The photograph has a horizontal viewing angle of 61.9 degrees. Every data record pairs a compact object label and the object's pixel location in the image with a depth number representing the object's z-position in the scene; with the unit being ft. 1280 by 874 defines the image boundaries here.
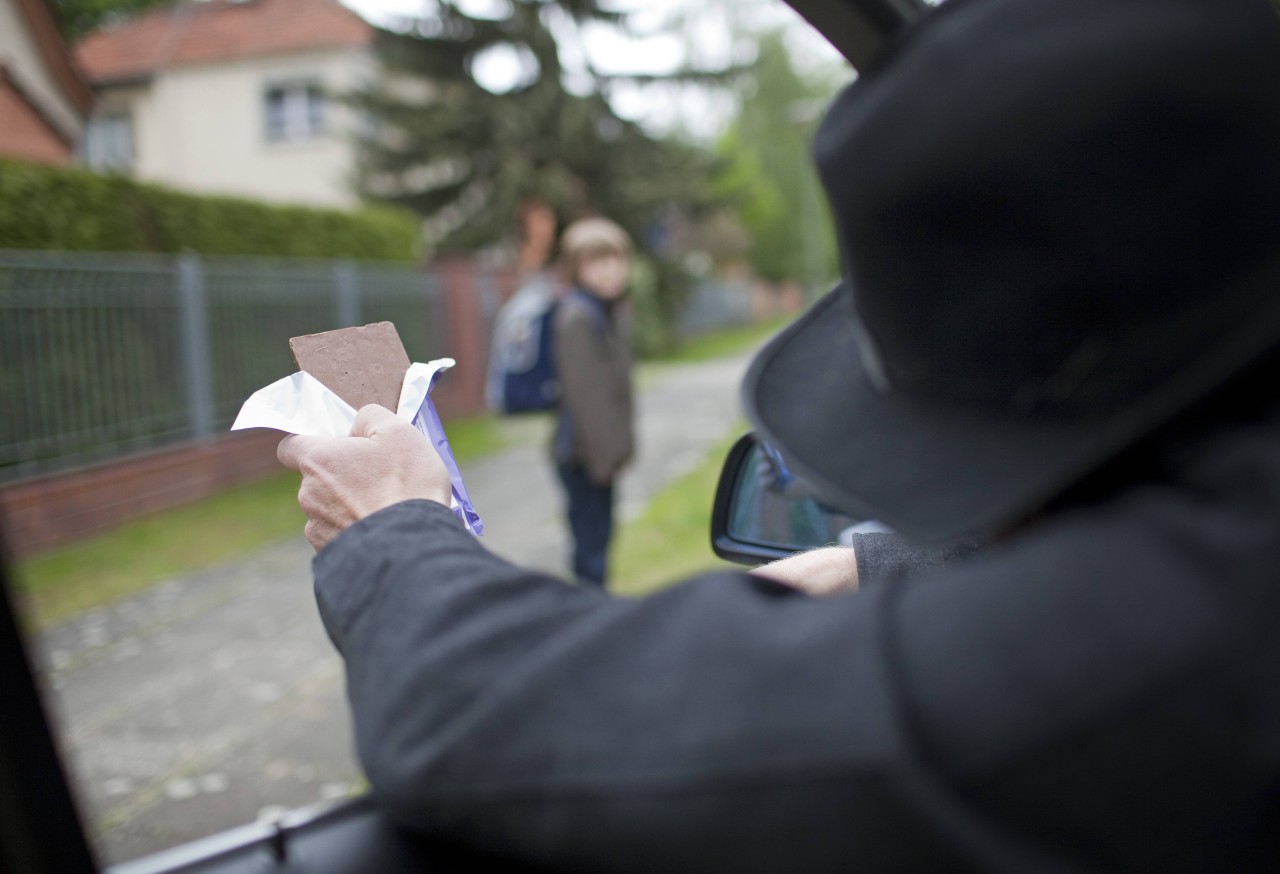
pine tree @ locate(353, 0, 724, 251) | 66.54
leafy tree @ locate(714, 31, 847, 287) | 134.51
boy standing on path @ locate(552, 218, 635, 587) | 16.43
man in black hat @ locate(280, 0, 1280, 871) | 2.25
